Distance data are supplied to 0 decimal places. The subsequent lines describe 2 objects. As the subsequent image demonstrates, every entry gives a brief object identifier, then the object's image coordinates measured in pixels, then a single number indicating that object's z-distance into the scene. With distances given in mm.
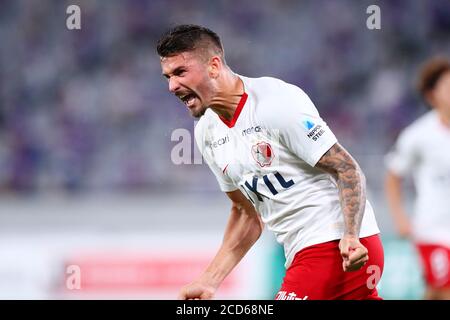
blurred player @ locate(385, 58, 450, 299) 13984
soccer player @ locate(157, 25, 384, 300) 7187
